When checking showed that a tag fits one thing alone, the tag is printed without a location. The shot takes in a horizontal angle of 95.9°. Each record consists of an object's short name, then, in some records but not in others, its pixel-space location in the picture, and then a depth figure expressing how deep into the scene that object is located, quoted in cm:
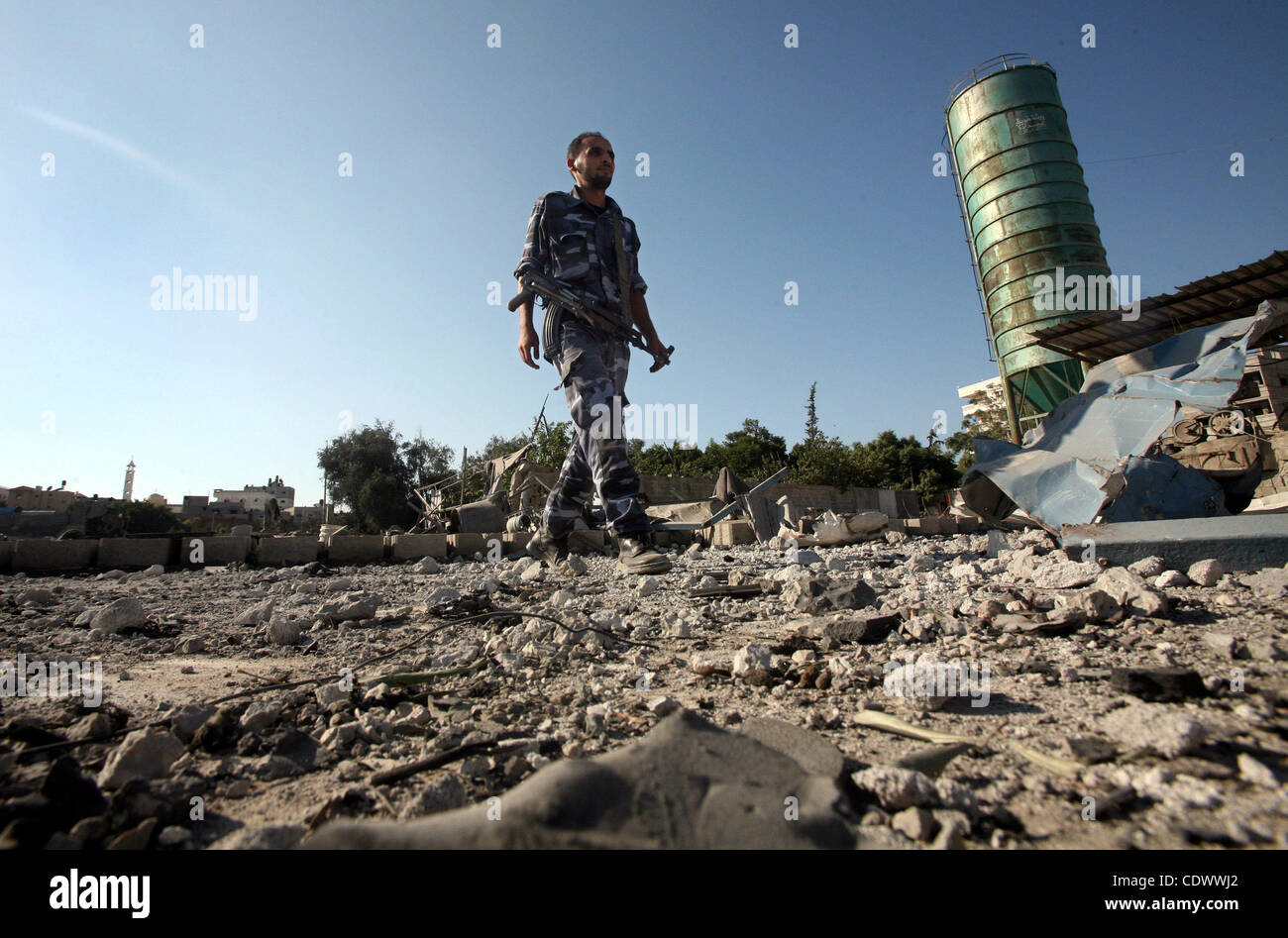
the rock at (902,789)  87
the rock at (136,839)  81
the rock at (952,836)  77
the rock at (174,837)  85
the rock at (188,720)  125
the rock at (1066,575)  232
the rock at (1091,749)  96
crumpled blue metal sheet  347
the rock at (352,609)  252
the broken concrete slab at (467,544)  659
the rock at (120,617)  236
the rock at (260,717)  128
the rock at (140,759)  104
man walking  359
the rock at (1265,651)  132
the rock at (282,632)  223
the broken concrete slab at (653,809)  60
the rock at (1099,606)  174
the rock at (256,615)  257
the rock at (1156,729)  94
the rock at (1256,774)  85
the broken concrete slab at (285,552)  579
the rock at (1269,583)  191
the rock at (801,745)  96
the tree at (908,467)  2778
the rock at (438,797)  94
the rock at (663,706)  133
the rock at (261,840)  77
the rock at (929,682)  130
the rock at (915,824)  79
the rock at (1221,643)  138
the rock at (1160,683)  116
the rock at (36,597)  307
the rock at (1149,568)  237
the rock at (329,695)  146
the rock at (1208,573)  213
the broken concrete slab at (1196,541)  228
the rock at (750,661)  156
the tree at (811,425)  2548
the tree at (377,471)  3262
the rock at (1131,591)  174
